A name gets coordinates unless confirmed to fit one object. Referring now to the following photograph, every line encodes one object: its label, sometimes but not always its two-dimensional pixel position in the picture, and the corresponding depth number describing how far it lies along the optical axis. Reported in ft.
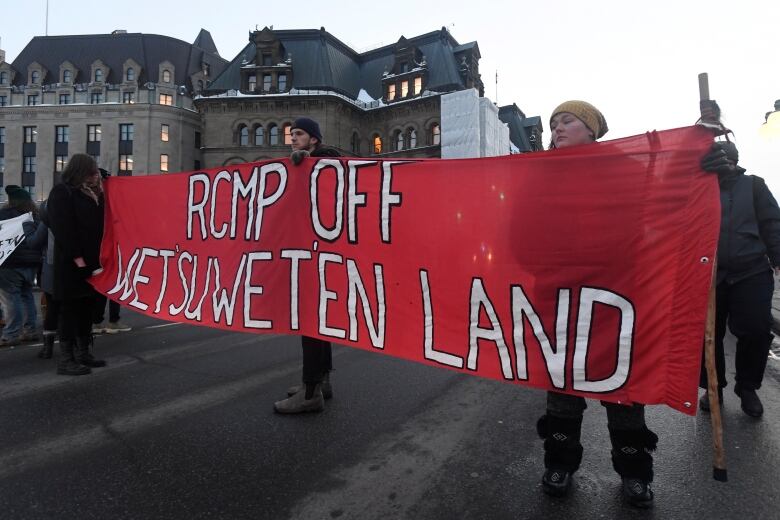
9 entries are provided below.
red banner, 7.18
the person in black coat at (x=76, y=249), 14.87
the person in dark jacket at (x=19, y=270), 18.98
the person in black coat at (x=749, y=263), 10.98
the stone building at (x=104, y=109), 153.17
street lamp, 28.48
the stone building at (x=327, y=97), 119.14
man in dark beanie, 11.43
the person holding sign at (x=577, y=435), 7.41
